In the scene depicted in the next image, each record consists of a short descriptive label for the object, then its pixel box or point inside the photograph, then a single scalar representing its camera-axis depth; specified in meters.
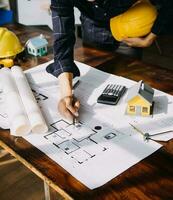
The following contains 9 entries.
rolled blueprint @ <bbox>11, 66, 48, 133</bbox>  0.87
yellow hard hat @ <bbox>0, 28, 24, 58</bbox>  1.28
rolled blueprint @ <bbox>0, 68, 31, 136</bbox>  0.86
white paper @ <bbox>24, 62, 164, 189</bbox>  0.74
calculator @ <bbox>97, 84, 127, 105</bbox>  1.00
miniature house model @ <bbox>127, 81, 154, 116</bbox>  0.91
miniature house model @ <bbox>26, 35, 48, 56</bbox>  1.36
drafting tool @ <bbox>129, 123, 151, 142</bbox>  0.82
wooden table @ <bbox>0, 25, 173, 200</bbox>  0.67
